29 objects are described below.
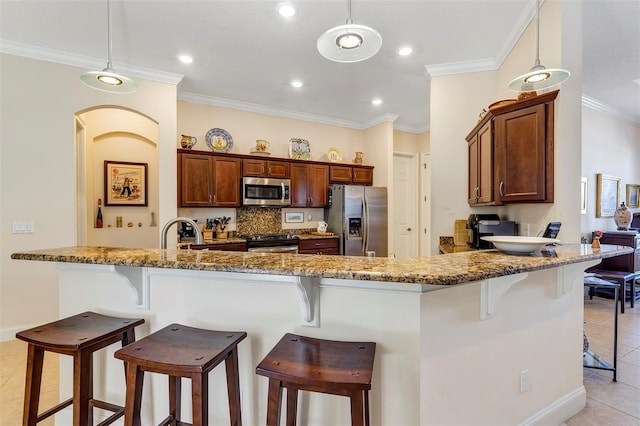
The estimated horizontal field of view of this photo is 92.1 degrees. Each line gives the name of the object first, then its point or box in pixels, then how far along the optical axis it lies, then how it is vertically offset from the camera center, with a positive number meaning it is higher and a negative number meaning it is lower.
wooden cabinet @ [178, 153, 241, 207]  4.10 +0.42
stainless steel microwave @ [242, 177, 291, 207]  4.54 +0.29
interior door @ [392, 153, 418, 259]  5.93 +0.13
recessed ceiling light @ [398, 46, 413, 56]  3.10 +1.63
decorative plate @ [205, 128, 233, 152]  4.56 +1.06
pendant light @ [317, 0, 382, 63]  1.65 +0.96
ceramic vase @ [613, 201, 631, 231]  4.67 -0.10
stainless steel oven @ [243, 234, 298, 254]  4.30 -0.46
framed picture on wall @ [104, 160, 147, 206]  4.30 +0.39
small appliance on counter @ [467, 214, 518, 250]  2.81 -0.17
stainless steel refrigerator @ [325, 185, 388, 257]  4.97 -0.12
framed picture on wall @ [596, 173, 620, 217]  4.93 +0.26
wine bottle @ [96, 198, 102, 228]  4.17 -0.08
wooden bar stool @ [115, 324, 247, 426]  1.19 -0.59
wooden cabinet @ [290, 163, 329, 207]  4.96 +0.43
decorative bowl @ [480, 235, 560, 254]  1.55 -0.17
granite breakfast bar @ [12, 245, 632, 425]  1.32 -0.51
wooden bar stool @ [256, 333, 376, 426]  1.07 -0.58
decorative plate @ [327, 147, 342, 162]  5.52 +1.01
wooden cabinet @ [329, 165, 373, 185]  5.31 +0.65
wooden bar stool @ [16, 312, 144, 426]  1.39 -0.63
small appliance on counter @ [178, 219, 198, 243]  4.22 -0.32
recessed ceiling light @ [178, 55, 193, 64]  3.29 +1.65
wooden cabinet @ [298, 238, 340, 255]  4.69 -0.56
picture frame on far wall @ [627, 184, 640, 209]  5.41 +0.26
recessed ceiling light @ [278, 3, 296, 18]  2.46 +1.63
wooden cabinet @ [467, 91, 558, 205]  2.19 +0.46
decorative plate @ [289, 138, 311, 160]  5.14 +1.04
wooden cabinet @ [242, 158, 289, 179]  4.56 +0.65
